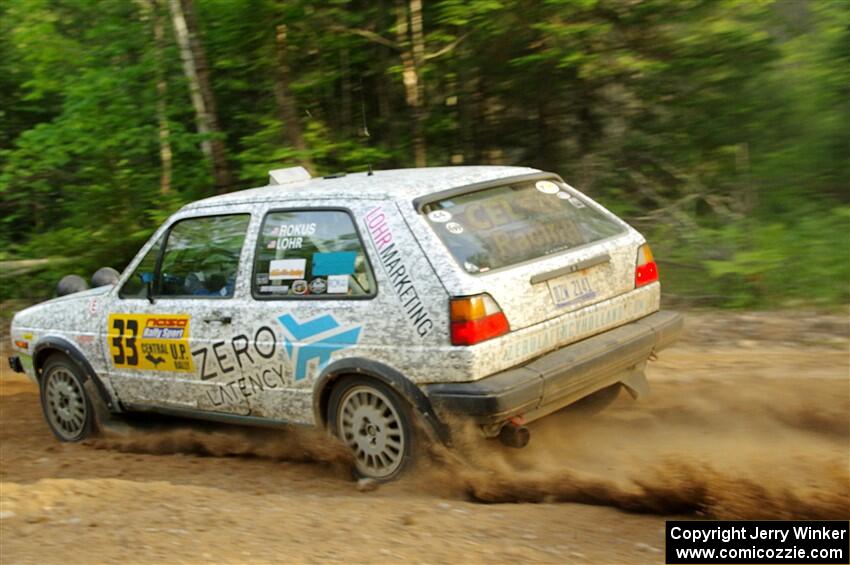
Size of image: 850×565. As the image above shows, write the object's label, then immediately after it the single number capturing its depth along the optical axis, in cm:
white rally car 467
